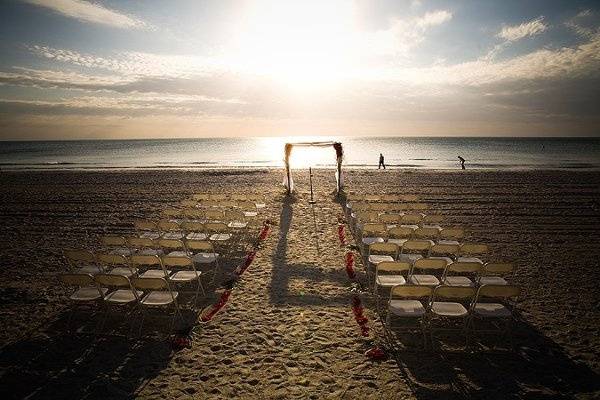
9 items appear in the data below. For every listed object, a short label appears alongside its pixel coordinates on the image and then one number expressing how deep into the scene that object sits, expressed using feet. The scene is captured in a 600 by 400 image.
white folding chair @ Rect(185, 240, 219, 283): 20.92
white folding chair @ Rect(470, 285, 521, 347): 13.74
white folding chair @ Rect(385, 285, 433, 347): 13.89
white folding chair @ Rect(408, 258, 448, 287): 16.89
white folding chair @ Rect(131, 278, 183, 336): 14.52
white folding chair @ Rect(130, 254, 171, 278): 16.70
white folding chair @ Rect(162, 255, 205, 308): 17.83
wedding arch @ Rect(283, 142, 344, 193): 48.80
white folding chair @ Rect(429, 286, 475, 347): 13.67
